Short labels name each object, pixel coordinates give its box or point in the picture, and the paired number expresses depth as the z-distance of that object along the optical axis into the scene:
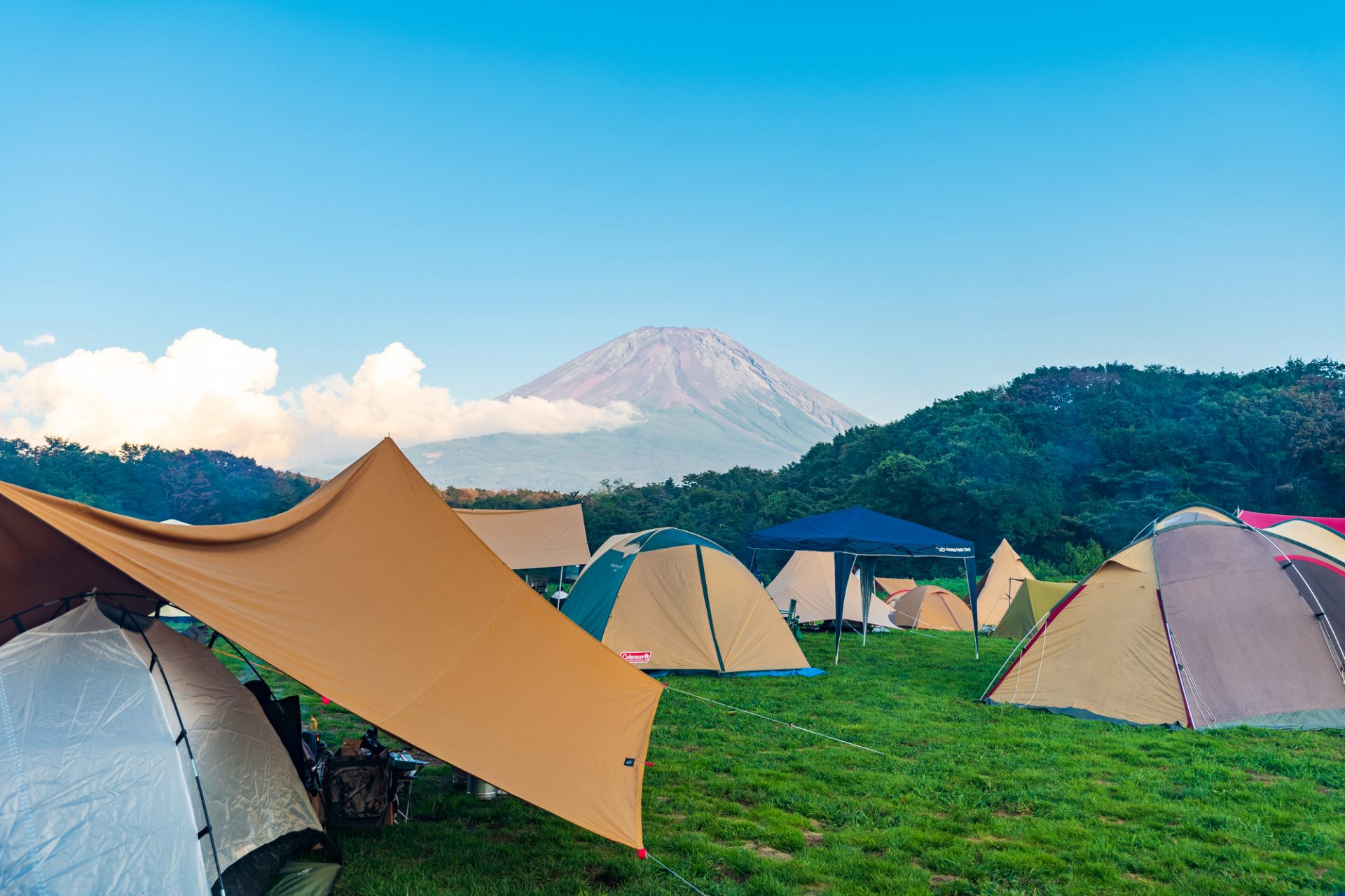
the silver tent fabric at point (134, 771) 3.26
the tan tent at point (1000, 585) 18.58
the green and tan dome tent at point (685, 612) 10.30
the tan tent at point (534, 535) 18.84
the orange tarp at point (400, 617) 3.88
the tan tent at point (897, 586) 19.46
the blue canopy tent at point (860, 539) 11.36
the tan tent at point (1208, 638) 7.53
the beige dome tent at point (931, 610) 18.00
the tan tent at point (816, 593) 16.30
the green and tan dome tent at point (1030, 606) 13.82
